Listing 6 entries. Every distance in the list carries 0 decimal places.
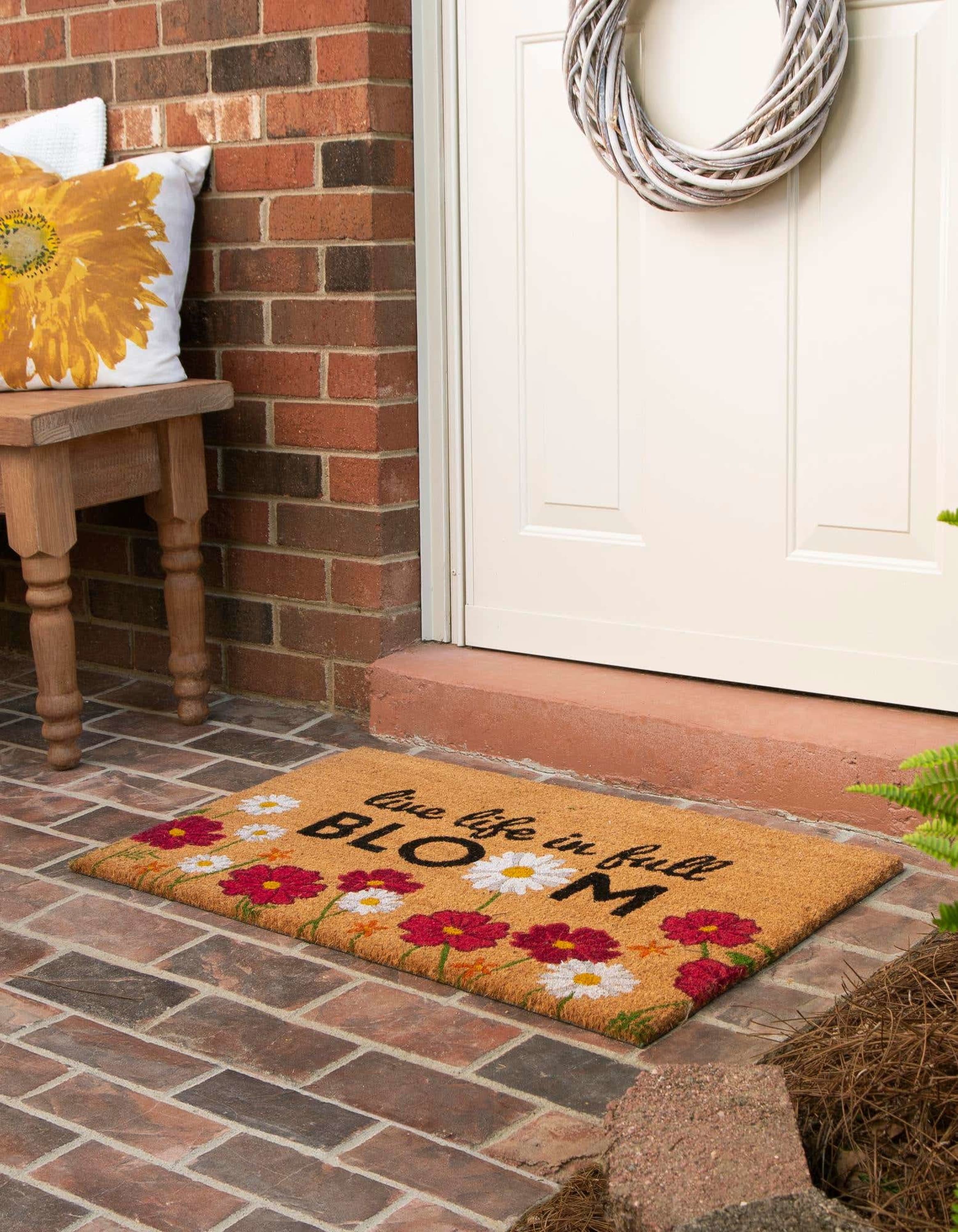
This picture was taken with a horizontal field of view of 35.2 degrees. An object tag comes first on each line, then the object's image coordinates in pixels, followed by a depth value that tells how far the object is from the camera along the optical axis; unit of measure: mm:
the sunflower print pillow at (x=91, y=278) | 2832
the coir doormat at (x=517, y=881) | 1917
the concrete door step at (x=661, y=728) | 2395
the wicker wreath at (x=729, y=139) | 2287
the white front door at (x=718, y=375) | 2395
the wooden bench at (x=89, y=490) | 2584
